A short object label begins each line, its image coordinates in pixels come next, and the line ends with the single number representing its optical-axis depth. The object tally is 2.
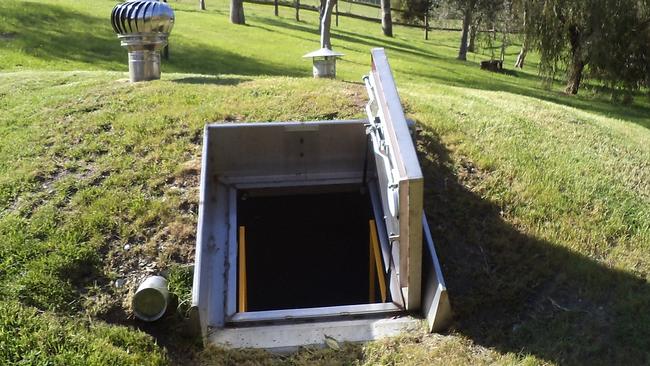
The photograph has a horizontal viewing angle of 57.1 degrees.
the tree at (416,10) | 40.84
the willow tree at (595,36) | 16.48
